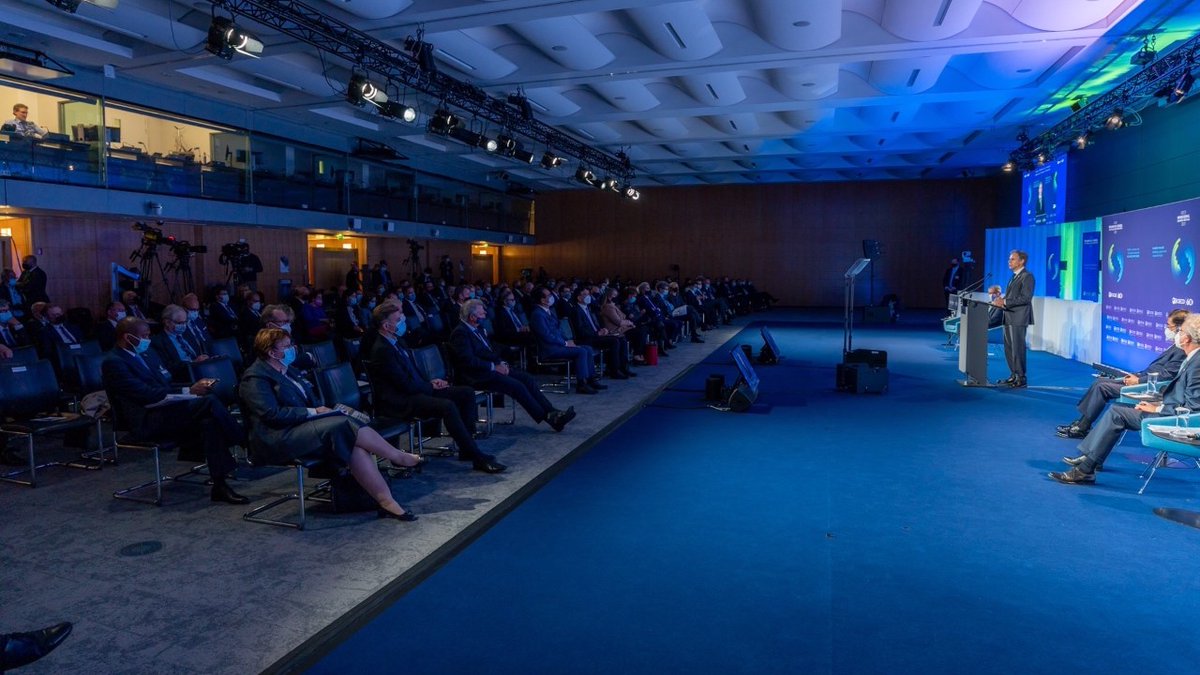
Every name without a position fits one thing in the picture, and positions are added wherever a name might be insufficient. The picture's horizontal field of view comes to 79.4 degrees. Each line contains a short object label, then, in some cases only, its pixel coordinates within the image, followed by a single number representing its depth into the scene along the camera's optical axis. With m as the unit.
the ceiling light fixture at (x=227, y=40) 6.55
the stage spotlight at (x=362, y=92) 8.17
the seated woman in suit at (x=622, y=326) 10.07
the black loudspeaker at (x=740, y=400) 7.39
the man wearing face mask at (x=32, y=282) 9.88
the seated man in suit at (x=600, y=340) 9.37
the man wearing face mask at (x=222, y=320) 9.16
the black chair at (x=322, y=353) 6.46
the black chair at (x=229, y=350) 6.85
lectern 8.52
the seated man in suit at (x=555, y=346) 8.18
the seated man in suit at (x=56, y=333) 6.68
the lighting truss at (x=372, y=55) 6.92
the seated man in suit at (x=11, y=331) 7.04
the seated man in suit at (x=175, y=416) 4.45
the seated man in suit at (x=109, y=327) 7.67
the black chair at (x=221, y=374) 5.30
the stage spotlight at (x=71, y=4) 5.88
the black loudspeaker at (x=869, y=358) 8.45
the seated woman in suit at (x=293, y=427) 4.05
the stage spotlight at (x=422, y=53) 8.27
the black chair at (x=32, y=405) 4.86
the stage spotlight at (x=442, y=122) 9.66
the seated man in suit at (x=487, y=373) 6.32
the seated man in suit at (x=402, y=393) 5.20
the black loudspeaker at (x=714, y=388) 7.78
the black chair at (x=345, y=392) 4.85
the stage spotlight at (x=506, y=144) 11.62
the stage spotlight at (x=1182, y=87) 8.09
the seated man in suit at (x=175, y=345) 5.86
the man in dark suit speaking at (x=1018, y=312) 8.53
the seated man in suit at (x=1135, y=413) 4.80
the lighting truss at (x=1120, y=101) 8.05
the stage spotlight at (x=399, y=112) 9.05
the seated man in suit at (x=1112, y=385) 5.79
